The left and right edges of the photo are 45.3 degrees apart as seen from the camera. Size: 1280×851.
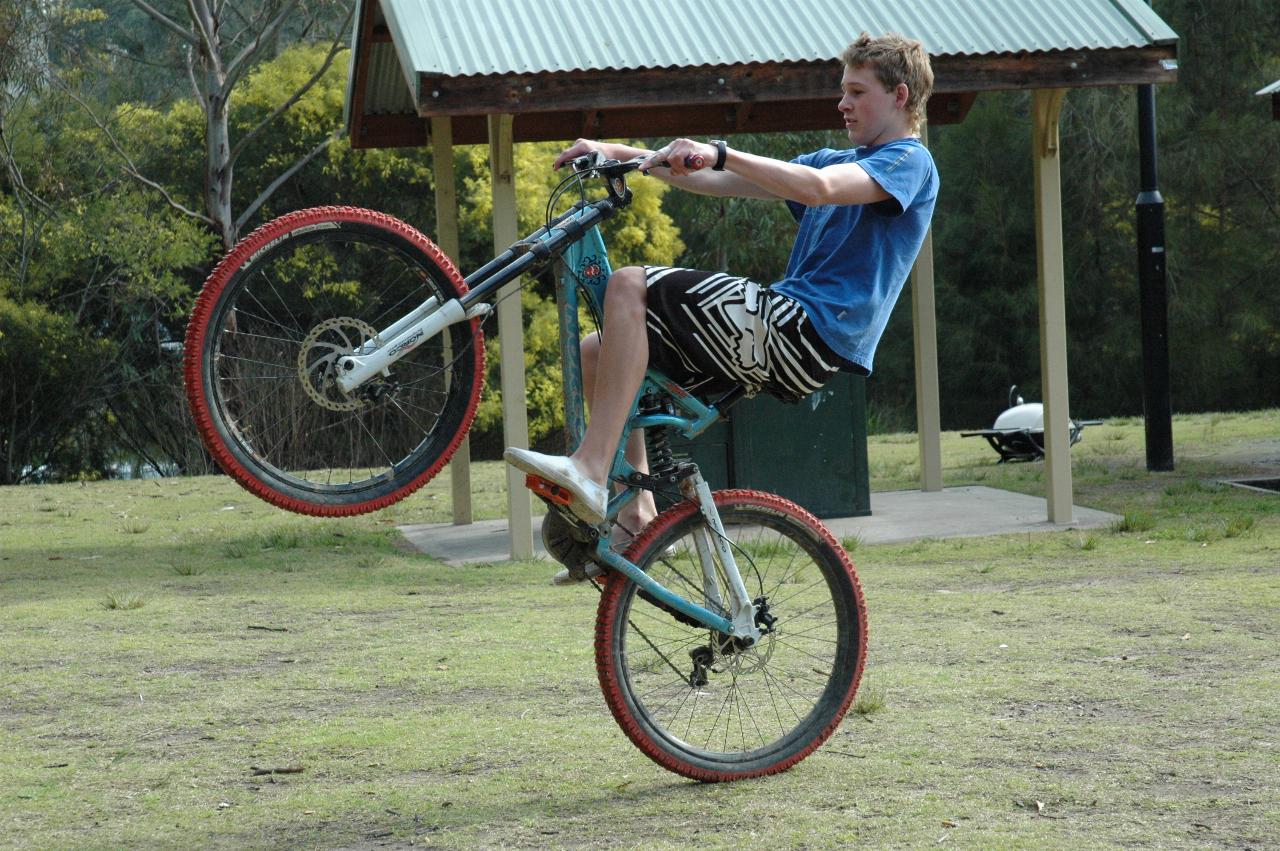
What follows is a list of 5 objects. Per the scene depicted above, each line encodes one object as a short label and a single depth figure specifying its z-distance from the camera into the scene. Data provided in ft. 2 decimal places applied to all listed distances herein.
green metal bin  33.96
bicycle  11.73
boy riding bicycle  12.72
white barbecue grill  47.83
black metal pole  41.86
